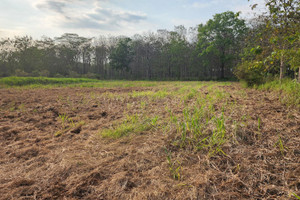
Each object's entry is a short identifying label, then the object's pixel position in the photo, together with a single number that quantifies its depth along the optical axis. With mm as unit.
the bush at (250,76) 7129
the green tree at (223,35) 23891
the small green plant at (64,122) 3118
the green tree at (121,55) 32938
